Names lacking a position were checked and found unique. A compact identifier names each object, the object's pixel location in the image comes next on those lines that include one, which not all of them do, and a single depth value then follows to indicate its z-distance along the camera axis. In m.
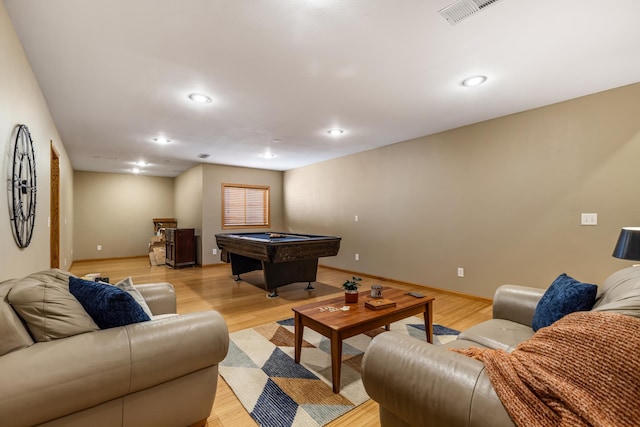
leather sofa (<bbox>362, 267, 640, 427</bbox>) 0.91
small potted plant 2.39
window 6.75
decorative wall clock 1.90
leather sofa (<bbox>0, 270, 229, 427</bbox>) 1.05
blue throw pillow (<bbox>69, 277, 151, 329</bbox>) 1.33
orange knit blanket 0.77
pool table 3.77
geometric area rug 1.71
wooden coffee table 1.88
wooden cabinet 6.31
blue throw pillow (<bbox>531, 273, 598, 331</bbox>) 1.40
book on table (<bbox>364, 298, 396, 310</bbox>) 2.22
